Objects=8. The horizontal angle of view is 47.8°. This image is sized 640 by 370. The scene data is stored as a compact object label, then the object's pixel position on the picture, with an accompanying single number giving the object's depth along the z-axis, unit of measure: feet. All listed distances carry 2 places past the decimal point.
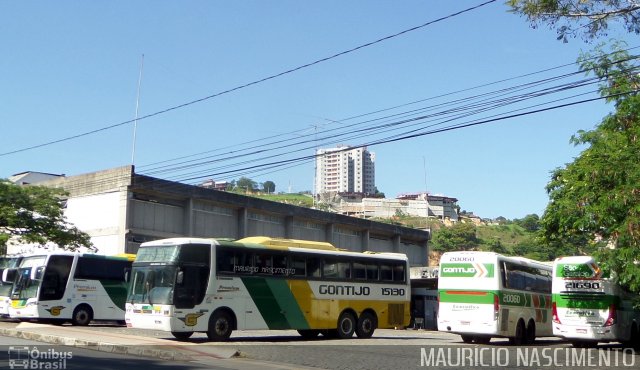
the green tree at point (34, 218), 124.26
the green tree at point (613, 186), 61.93
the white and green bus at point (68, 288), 99.19
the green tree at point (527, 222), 462.89
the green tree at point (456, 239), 401.90
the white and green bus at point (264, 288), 73.36
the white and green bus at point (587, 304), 77.87
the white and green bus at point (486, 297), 81.61
